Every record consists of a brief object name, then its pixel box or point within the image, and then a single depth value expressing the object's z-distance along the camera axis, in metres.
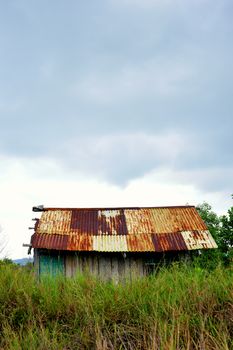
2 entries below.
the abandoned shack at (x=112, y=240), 13.00
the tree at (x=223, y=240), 14.33
